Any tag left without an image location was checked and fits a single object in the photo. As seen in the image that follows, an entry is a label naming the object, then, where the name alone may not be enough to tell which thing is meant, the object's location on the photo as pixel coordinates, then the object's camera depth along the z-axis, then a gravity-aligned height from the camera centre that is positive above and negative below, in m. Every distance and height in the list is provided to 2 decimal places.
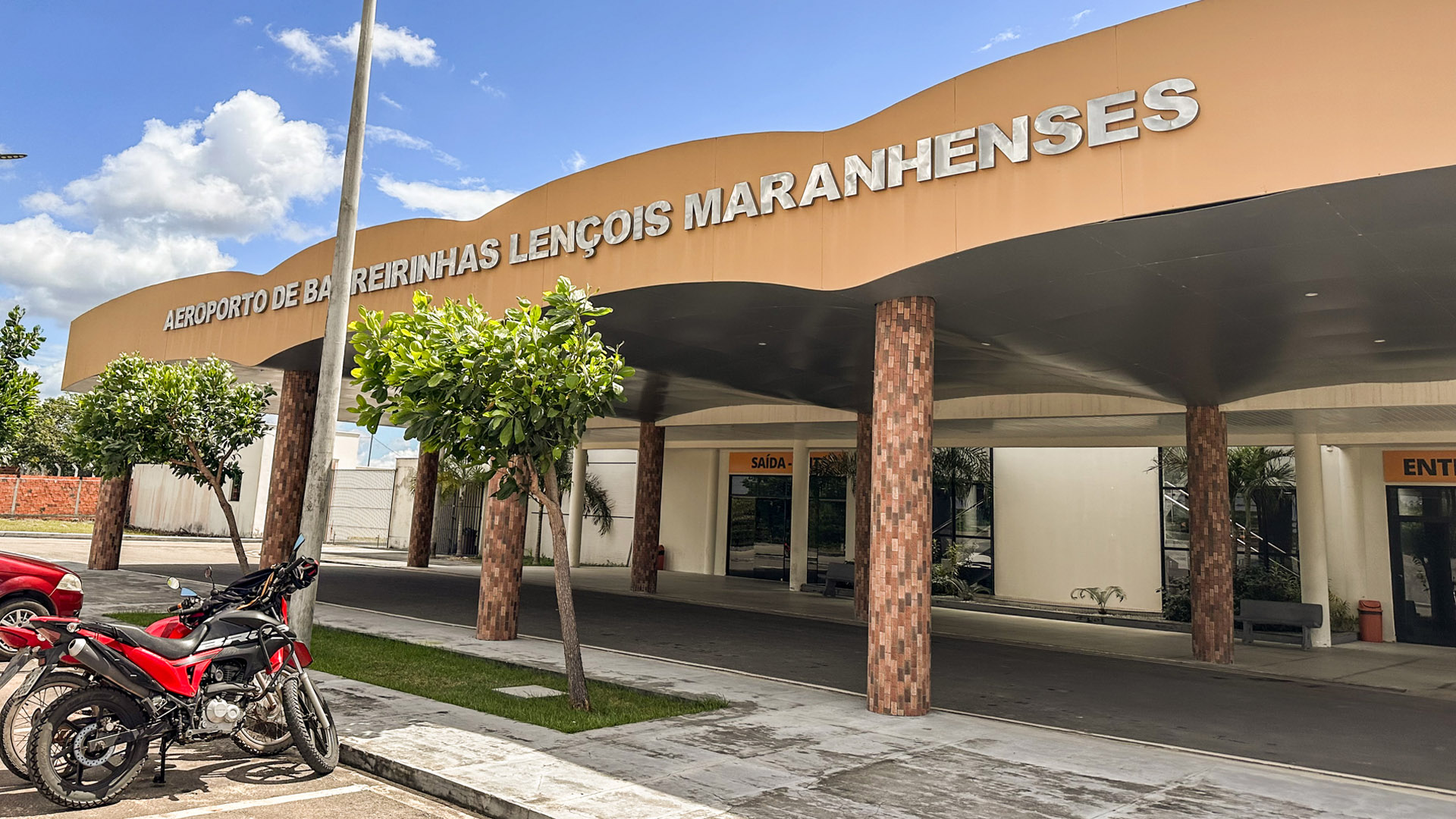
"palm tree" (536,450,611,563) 35.44 +0.82
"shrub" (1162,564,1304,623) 21.78 -0.87
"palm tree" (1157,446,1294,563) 23.33 +1.98
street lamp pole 9.27 +1.63
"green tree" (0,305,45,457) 15.92 +2.16
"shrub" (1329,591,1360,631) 19.91 -1.36
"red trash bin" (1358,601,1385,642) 19.67 -1.46
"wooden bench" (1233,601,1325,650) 18.38 -1.27
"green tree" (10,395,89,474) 50.69 +3.58
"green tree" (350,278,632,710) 8.08 +1.26
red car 9.88 -1.01
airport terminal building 7.35 +2.92
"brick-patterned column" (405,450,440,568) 27.98 +0.18
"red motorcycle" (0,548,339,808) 5.45 -1.19
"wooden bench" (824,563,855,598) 25.83 -1.19
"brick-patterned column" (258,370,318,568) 16.83 +0.91
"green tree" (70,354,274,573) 13.39 +1.33
